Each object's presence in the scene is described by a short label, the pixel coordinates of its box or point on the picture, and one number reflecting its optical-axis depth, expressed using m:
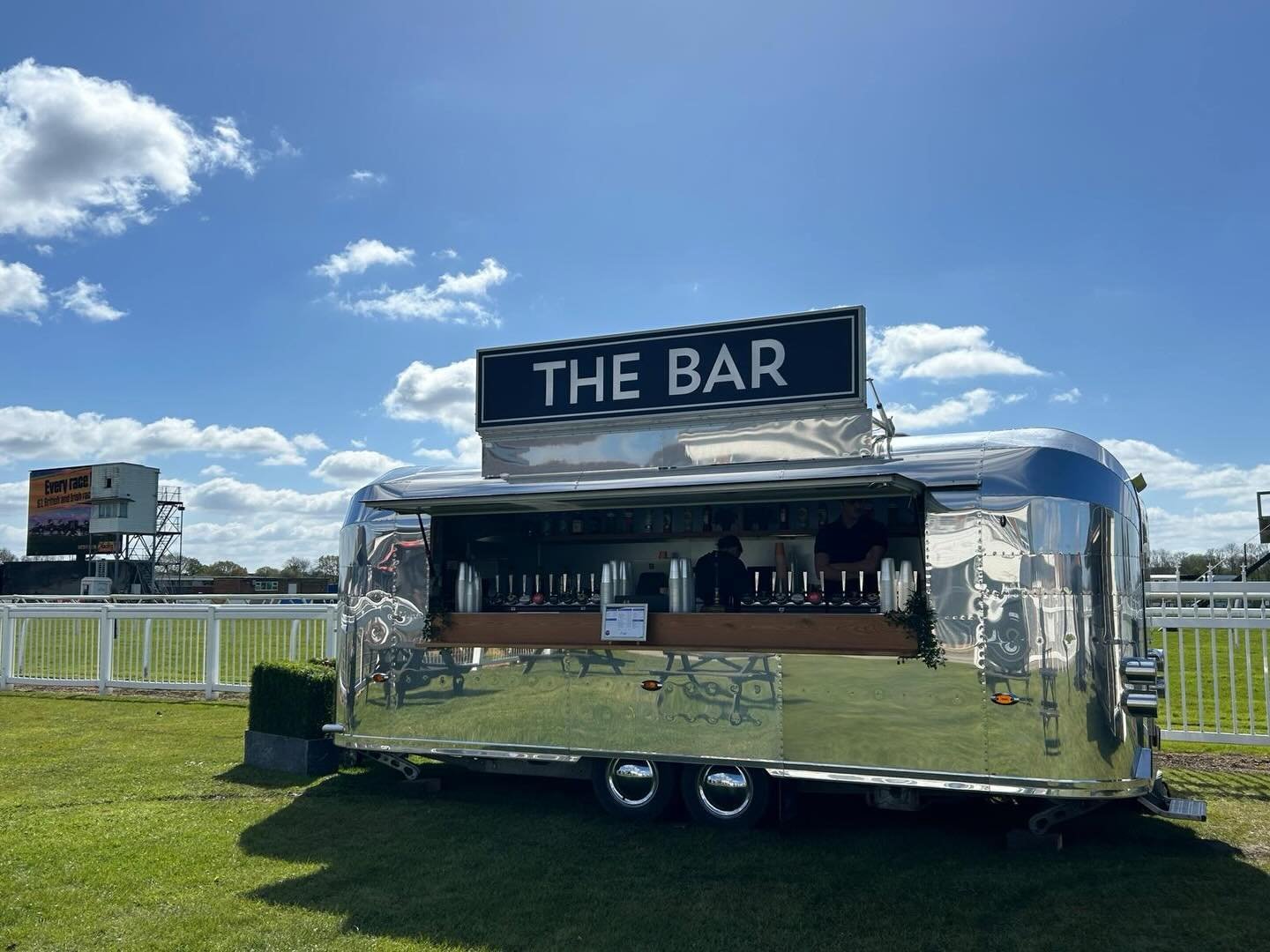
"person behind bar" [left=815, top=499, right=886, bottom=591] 6.82
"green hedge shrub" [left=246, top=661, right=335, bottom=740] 8.38
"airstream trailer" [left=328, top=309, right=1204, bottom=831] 5.68
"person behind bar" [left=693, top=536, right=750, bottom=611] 7.32
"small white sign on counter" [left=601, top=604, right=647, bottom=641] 6.61
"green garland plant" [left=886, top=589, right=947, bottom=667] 5.79
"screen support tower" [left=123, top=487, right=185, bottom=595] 50.19
